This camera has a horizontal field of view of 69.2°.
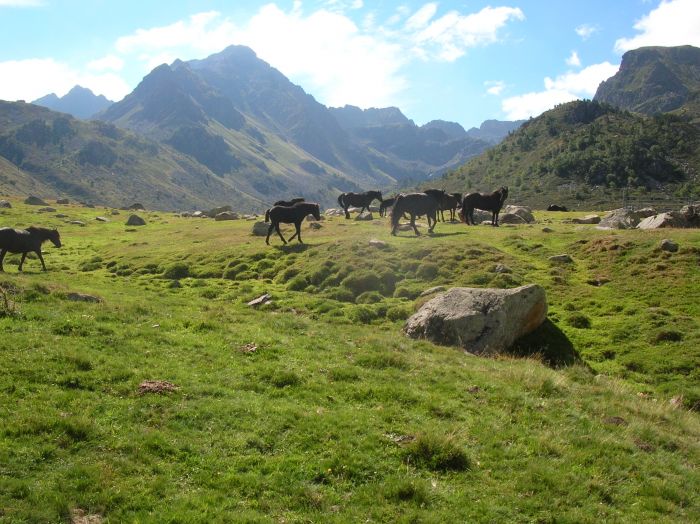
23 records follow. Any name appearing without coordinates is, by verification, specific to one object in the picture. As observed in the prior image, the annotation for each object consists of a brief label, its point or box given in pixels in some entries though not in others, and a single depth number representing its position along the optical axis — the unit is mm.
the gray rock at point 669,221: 39688
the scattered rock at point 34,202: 100519
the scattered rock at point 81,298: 21953
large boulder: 21562
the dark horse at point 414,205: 42531
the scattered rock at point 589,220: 52141
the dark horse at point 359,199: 67994
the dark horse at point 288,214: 42281
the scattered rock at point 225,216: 75438
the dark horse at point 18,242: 33781
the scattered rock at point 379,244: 35719
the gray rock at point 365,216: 58862
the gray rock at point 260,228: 49062
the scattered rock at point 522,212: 57594
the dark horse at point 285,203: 48378
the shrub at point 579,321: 23984
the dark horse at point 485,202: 48156
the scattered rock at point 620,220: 43969
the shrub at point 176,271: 36469
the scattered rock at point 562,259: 32312
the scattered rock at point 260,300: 27372
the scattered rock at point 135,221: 72500
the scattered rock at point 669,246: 29859
